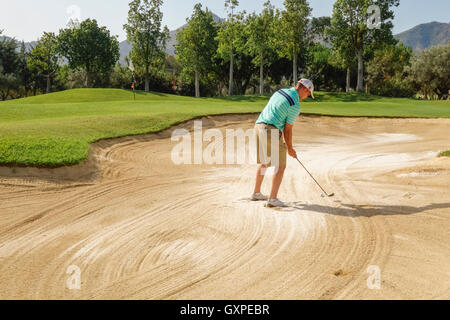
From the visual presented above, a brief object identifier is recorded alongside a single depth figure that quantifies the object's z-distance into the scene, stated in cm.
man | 700
